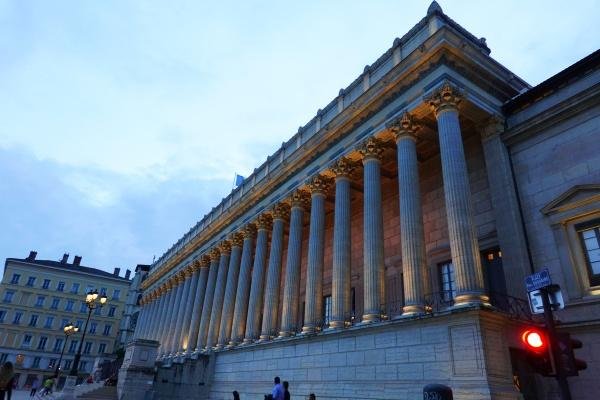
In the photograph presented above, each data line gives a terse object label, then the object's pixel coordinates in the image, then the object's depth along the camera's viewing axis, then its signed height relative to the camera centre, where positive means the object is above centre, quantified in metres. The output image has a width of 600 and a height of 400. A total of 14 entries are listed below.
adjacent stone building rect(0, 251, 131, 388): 71.19 +12.53
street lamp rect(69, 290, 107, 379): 27.70 +5.60
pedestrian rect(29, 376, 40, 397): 43.43 +0.89
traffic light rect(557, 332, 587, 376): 6.16 +0.87
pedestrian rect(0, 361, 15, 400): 9.94 +0.26
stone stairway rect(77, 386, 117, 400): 27.16 +0.13
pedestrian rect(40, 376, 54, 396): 36.30 +0.37
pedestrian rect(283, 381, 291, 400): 14.45 +0.41
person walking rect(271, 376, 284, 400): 14.32 +0.39
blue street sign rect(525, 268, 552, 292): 6.74 +2.02
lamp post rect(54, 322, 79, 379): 36.27 +5.02
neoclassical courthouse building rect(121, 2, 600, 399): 14.39 +7.31
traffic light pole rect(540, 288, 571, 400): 5.89 +1.02
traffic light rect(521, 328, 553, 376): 6.28 +0.94
